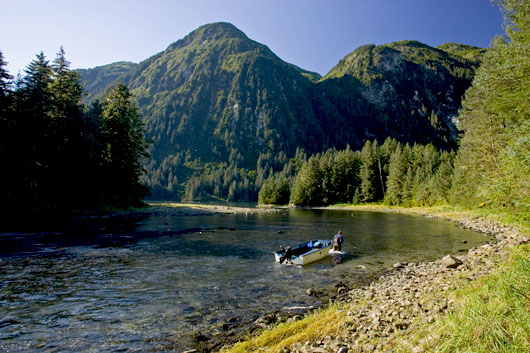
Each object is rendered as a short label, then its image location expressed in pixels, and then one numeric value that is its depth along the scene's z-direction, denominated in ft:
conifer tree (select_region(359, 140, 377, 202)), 375.86
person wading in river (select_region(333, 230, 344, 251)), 93.97
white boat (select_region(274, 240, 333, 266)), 78.33
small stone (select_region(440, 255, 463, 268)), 59.93
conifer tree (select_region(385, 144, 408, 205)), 329.72
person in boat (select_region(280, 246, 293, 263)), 78.54
